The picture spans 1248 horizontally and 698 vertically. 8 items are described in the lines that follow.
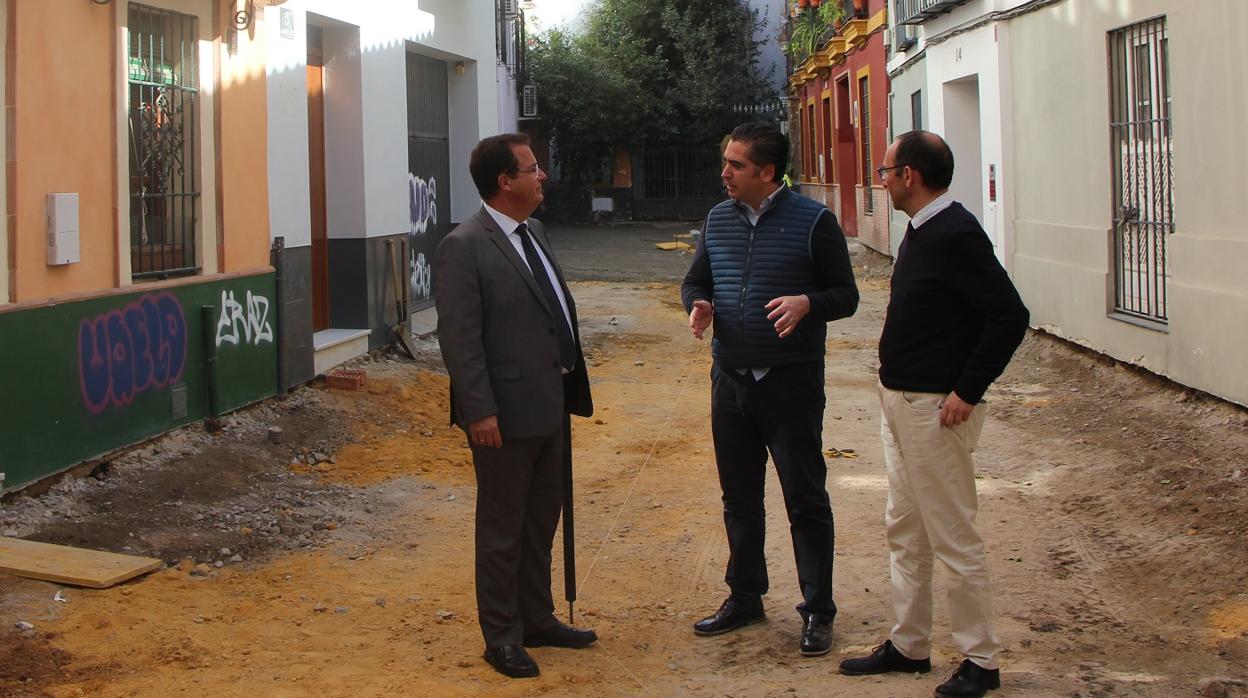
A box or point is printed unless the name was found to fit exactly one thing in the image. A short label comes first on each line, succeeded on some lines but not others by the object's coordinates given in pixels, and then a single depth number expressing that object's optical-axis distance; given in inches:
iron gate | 1302.9
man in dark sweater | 163.3
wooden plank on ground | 212.5
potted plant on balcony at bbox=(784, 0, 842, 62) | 965.7
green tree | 1221.7
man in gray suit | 180.2
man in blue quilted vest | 187.9
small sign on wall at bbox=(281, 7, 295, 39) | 363.9
